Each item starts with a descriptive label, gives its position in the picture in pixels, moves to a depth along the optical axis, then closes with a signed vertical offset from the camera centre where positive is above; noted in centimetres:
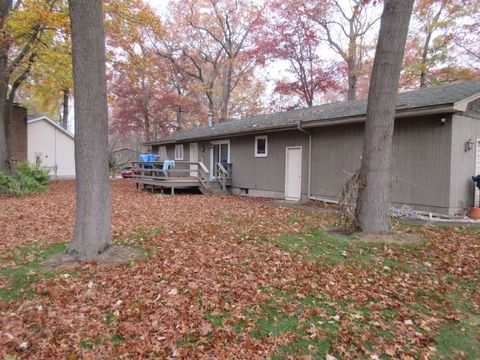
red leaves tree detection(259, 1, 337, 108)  2191 +893
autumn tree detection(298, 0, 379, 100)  2073 +981
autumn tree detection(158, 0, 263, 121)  2488 +1109
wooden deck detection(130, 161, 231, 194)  1385 -54
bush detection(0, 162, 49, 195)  1281 -59
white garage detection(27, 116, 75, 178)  2458 +186
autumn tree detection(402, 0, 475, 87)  1797 +808
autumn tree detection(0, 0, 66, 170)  1198 +565
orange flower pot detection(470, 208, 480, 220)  844 -121
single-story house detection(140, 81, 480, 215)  836 +74
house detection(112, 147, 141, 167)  4288 +195
